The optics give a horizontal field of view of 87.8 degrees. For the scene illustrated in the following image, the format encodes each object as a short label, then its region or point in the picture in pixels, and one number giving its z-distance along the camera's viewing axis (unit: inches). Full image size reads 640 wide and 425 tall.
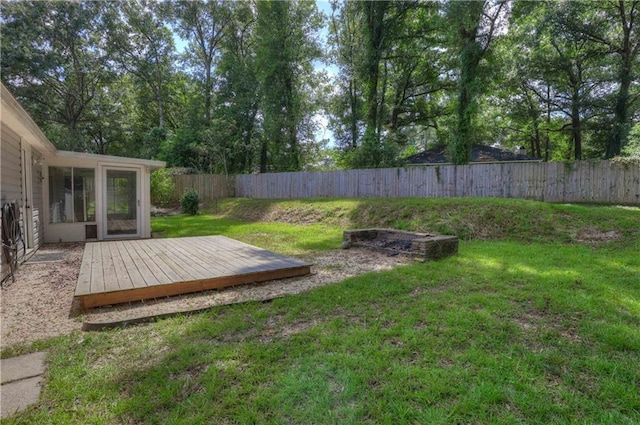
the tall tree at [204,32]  881.5
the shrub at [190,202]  582.2
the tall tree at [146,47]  842.2
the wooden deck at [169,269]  139.9
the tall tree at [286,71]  768.9
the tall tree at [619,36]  548.7
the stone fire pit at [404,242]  212.2
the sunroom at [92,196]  302.8
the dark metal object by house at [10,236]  171.5
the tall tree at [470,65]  538.9
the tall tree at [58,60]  684.7
